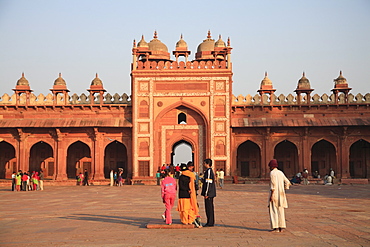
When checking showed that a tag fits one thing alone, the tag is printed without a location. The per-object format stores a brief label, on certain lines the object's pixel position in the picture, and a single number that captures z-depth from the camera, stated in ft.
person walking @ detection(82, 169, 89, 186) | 94.61
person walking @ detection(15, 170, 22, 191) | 79.82
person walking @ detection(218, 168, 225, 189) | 79.40
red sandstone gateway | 99.25
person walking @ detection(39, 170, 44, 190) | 81.53
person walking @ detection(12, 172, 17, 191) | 80.70
